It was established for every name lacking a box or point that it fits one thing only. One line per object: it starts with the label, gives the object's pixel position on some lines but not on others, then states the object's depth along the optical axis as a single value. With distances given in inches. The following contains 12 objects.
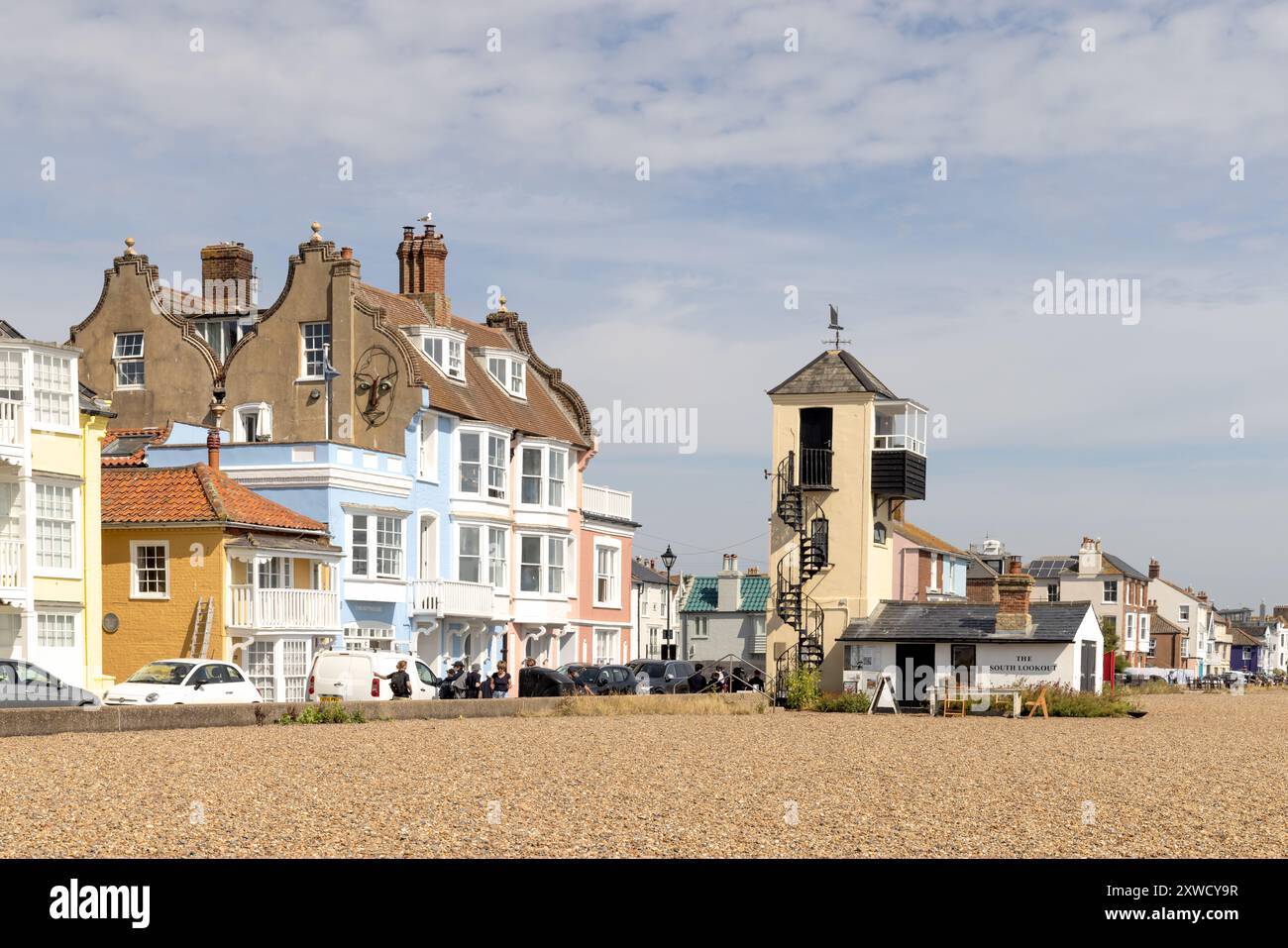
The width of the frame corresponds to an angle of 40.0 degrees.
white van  1499.8
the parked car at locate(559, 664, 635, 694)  1834.4
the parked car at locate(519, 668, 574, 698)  1760.6
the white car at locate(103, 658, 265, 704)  1278.4
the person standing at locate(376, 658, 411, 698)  1459.2
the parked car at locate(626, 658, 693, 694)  1978.3
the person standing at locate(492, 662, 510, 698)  1709.5
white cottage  1851.6
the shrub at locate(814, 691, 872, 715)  1795.0
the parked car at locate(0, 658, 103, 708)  1200.2
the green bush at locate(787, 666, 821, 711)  1792.6
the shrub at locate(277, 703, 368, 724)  1250.6
